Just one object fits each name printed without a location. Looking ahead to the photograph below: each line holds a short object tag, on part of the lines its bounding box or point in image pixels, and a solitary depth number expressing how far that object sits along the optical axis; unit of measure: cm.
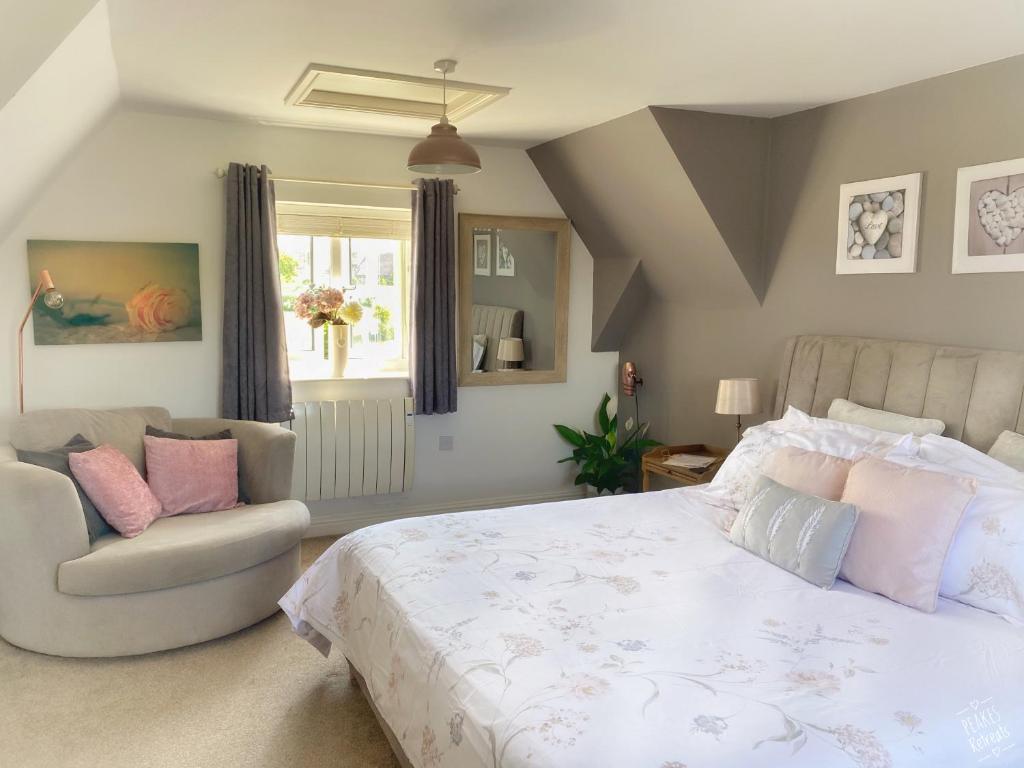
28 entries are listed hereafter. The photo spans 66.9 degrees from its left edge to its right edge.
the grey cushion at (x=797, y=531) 243
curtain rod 420
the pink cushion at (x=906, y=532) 228
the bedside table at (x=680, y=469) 404
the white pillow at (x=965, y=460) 251
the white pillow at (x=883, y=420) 299
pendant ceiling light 292
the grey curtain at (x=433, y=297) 463
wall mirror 493
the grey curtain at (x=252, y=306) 417
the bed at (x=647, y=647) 162
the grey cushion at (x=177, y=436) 375
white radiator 450
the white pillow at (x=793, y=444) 286
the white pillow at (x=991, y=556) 224
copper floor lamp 361
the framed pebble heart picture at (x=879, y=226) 328
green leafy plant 509
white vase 466
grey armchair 298
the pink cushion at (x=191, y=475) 355
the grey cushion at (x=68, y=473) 319
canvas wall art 393
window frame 454
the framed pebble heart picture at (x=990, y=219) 287
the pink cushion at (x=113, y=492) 323
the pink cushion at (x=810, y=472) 265
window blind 452
